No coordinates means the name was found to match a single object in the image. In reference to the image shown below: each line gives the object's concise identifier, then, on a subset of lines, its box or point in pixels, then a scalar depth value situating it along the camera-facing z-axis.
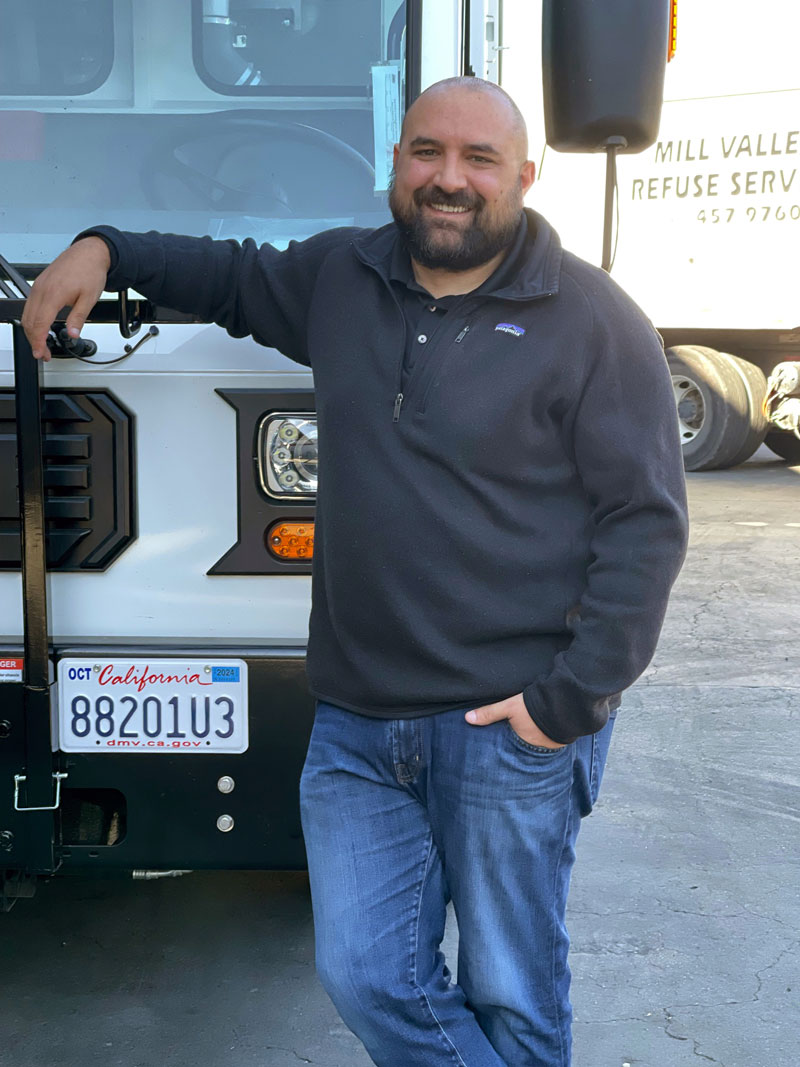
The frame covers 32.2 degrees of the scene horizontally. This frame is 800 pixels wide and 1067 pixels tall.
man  2.13
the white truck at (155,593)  2.71
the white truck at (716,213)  10.59
